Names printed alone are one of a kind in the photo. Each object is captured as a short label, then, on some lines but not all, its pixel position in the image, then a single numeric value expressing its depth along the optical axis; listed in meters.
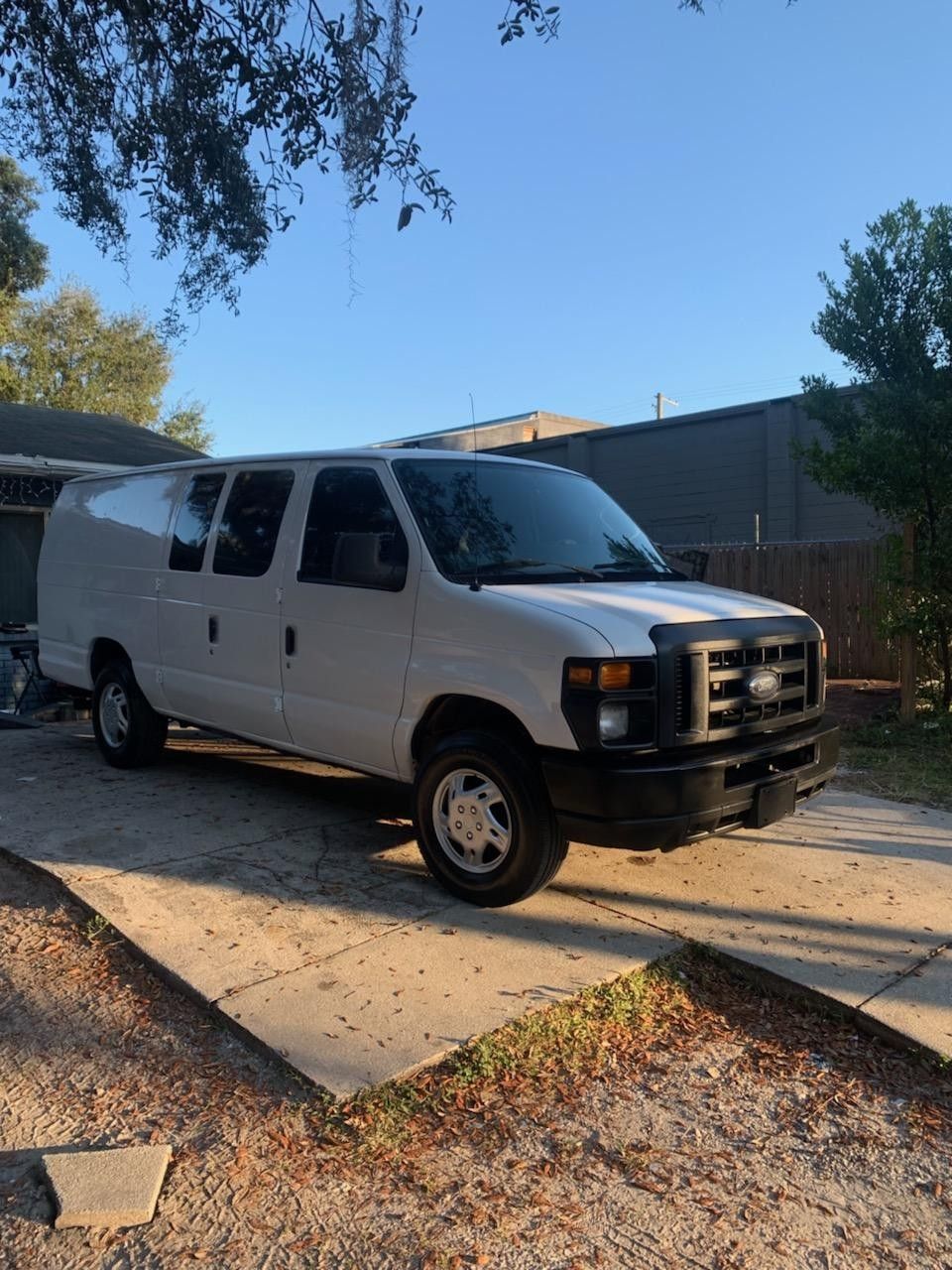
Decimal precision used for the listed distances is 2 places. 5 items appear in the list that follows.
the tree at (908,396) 8.40
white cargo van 3.87
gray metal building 17.30
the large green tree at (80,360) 28.61
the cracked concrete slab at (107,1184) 2.48
